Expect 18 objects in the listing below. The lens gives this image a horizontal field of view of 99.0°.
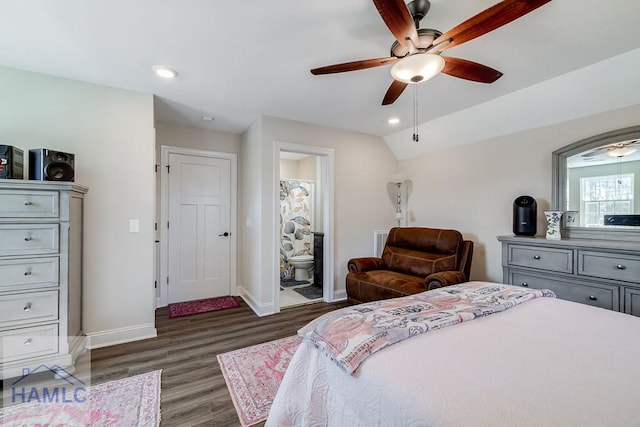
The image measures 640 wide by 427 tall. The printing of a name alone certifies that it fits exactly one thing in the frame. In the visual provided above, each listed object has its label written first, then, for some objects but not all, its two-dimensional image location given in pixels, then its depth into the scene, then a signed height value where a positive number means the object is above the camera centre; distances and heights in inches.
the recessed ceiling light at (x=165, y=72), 90.5 +48.7
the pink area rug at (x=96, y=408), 63.5 -48.0
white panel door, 148.9 -6.8
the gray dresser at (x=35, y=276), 76.9 -17.7
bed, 29.4 -20.7
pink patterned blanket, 42.9 -19.5
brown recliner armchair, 114.8 -24.4
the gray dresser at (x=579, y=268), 81.8 -18.2
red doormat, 135.4 -47.8
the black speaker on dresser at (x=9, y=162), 79.2 +15.7
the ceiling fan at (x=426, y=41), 51.2 +38.6
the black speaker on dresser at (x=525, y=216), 110.4 -0.4
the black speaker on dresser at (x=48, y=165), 83.7 +15.6
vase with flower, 102.9 -3.5
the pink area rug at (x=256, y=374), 69.0 -48.2
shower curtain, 197.6 -3.6
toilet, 188.2 -34.5
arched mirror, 94.6 +11.0
